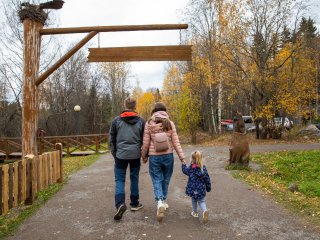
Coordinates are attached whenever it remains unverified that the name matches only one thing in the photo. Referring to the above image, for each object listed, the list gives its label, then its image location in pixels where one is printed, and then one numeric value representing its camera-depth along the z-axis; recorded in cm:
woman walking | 528
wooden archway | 705
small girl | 518
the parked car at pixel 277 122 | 2222
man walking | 539
